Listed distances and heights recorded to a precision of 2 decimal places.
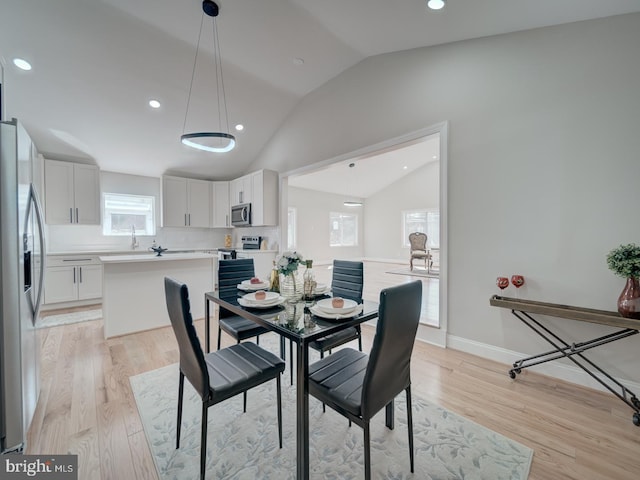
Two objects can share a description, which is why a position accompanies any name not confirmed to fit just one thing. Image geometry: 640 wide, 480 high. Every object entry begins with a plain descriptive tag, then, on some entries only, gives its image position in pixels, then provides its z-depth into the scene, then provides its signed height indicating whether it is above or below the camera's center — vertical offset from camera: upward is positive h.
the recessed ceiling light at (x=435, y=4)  2.19 +1.91
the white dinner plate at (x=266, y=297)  1.74 -0.40
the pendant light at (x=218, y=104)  2.69 +2.14
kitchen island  3.26 -0.65
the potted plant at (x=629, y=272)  1.82 -0.24
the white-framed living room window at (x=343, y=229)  10.35 +0.31
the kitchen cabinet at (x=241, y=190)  5.53 +1.00
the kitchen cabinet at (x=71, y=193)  4.58 +0.78
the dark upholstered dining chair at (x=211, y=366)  1.33 -0.76
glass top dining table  1.28 -0.48
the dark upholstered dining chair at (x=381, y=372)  1.18 -0.70
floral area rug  1.45 -1.25
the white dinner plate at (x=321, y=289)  2.08 -0.41
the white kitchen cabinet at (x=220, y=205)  6.24 +0.75
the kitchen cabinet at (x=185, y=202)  5.74 +0.77
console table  1.87 -0.73
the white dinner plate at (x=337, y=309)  1.55 -0.42
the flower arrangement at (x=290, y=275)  1.86 -0.27
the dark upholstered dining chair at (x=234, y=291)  2.22 -0.45
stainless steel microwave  5.55 +0.47
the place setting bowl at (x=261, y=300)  1.72 -0.41
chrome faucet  5.59 -0.05
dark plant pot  1.85 -0.43
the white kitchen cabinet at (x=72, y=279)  4.36 -0.70
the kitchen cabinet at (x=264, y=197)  5.22 +0.77
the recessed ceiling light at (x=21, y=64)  3.17 +2.05
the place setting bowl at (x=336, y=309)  1.54 -0.42
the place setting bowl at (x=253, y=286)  2.15 -0.39
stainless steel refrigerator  1.40 -0.27
